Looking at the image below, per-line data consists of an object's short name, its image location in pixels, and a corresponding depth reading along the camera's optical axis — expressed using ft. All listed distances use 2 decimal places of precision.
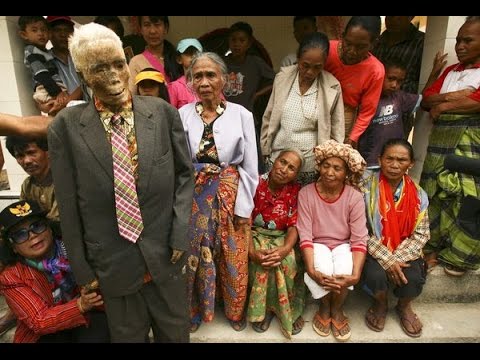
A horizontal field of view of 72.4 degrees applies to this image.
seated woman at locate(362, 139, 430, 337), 8.57
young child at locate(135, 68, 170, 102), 8.90
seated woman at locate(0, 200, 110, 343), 7.16
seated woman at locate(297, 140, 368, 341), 8.35
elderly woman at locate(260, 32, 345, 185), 8.61
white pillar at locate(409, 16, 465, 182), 10.15
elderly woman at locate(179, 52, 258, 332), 7.29
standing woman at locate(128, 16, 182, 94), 10.19
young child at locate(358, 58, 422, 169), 9.96
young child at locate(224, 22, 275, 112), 11.50
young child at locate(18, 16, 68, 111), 9.93
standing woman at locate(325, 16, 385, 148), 8.41
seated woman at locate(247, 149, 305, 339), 8.61
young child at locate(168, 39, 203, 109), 9.32
